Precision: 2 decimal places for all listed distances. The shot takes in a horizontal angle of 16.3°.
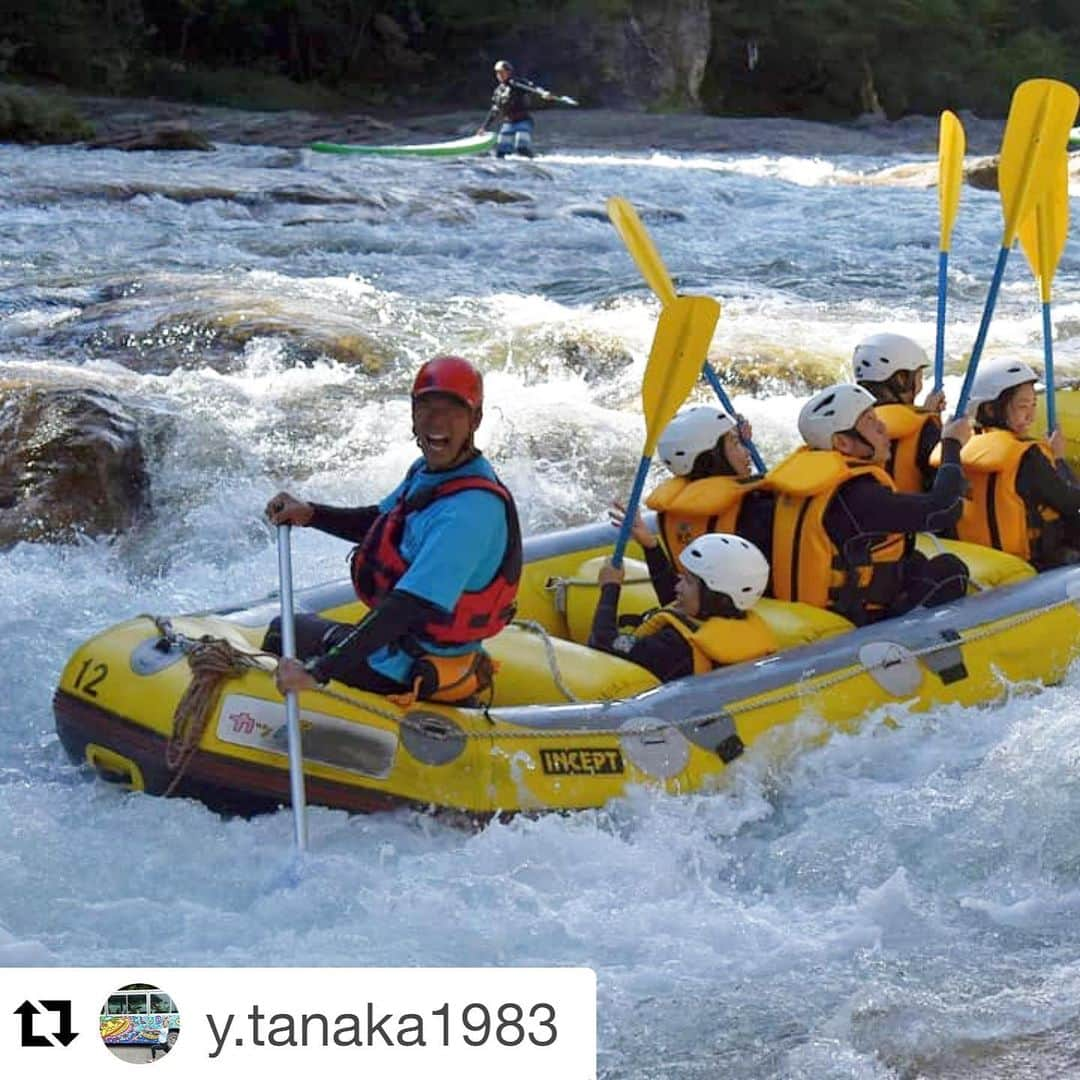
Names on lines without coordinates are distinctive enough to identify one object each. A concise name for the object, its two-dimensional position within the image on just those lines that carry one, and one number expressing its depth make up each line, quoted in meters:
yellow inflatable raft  8.18
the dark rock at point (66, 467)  13.13
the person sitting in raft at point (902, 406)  10.71
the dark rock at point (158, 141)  30.75
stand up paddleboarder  33.13
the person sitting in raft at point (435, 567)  7.65
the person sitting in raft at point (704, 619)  8.98
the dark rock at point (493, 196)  25.62
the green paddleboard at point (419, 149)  31.55
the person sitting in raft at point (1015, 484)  10.62
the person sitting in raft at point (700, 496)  9.63
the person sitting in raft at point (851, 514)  9.42
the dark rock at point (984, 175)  28.35
